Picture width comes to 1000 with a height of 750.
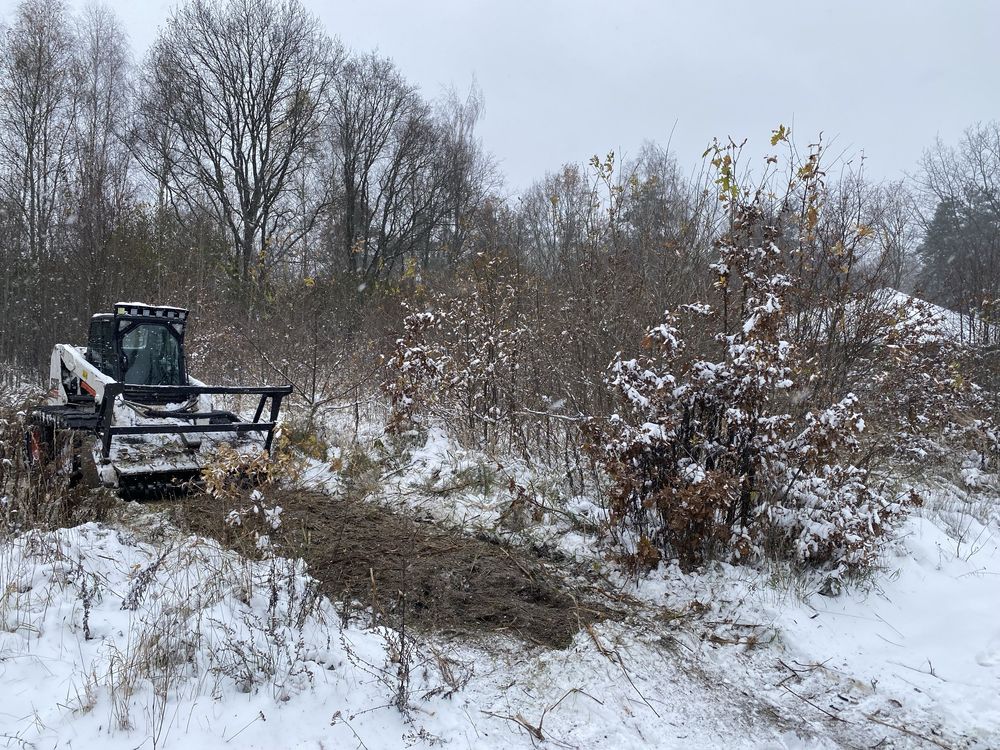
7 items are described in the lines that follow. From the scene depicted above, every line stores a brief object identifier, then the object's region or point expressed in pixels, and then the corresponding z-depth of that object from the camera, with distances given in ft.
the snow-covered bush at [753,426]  15.30
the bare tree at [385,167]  88.74
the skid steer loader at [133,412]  21.29
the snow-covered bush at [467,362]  27.20
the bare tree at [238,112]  80.02
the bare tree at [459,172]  90.89
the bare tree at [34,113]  67.87
